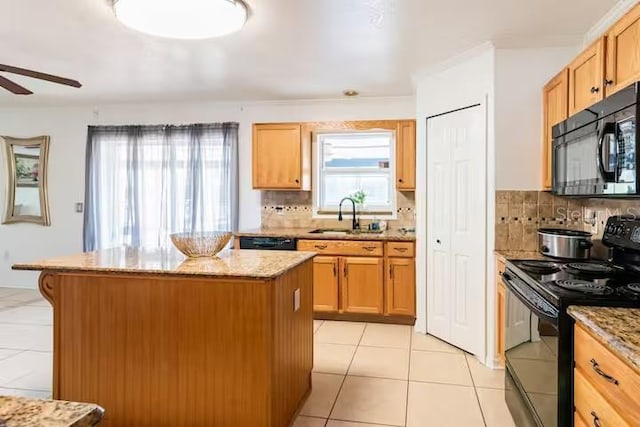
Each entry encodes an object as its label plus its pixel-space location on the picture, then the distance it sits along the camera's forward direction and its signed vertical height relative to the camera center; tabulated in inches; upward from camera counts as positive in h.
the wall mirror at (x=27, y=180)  218.2 +15.2
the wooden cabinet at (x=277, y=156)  183.0 +23.8
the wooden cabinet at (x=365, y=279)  162.7 -26.8
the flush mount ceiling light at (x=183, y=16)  91.6 +44.0
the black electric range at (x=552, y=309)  63.4 -16.8
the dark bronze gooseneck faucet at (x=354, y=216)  189.8 -2.3
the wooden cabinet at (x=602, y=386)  44.1 -20.6
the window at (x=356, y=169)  192.2 +19.1
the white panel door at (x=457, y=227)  128.6 -5.2
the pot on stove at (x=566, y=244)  100.3 -7.8
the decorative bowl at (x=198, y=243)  96.4 -7.6
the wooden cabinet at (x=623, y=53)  73.7 +29.5
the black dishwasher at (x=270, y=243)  169.9 -13.1
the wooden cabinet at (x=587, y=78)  86.4 +29.4
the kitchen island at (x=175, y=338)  80.0 -25.5
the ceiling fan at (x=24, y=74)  95.4 +31.4
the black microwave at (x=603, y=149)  69.4 +11.9
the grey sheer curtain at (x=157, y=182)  197.6 +13.1
